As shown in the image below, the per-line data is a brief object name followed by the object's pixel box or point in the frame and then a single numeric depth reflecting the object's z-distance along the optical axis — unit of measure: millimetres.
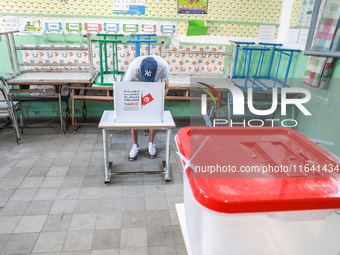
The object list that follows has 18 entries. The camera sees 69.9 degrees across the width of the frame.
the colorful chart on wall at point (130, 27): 3676
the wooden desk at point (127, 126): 2119
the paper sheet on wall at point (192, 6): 3650
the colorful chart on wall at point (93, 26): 3629
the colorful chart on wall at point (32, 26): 3543
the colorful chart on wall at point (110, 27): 3646
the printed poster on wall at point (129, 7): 3576
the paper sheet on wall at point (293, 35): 3398
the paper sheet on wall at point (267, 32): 3869
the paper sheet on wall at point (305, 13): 3064
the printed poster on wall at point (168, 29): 3736
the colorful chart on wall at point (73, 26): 3605
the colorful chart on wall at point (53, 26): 3572
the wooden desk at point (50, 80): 3256
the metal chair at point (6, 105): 2982
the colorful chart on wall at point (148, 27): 3705
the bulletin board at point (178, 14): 3502
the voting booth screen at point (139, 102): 1957
